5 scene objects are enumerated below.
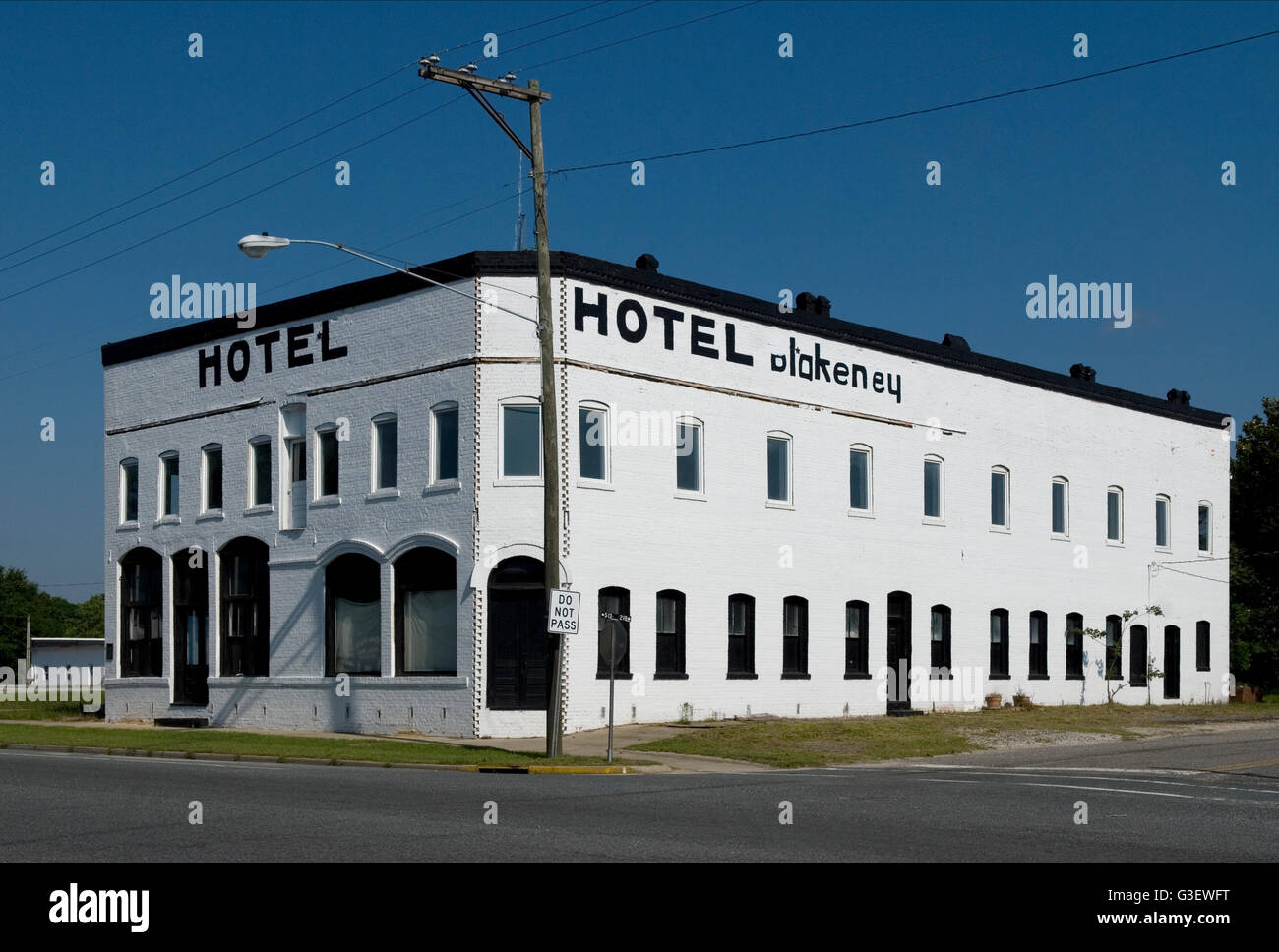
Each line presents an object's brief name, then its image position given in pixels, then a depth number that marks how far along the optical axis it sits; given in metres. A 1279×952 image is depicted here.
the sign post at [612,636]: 24.72
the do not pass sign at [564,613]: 24.66
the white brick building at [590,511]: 31.92
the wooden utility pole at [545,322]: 25.02
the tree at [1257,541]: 56.00
